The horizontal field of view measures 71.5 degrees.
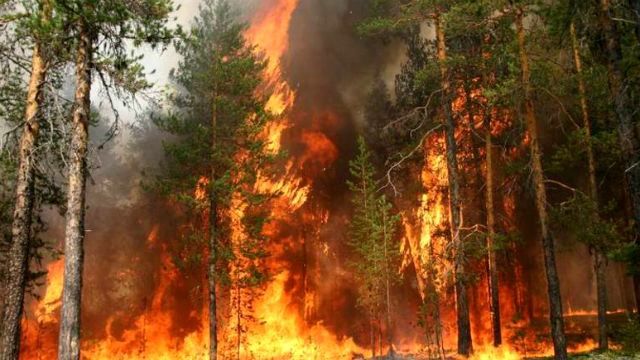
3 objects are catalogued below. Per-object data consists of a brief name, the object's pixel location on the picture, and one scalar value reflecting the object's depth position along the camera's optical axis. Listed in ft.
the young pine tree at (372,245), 74.79
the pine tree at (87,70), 30.48
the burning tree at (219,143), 60.80
